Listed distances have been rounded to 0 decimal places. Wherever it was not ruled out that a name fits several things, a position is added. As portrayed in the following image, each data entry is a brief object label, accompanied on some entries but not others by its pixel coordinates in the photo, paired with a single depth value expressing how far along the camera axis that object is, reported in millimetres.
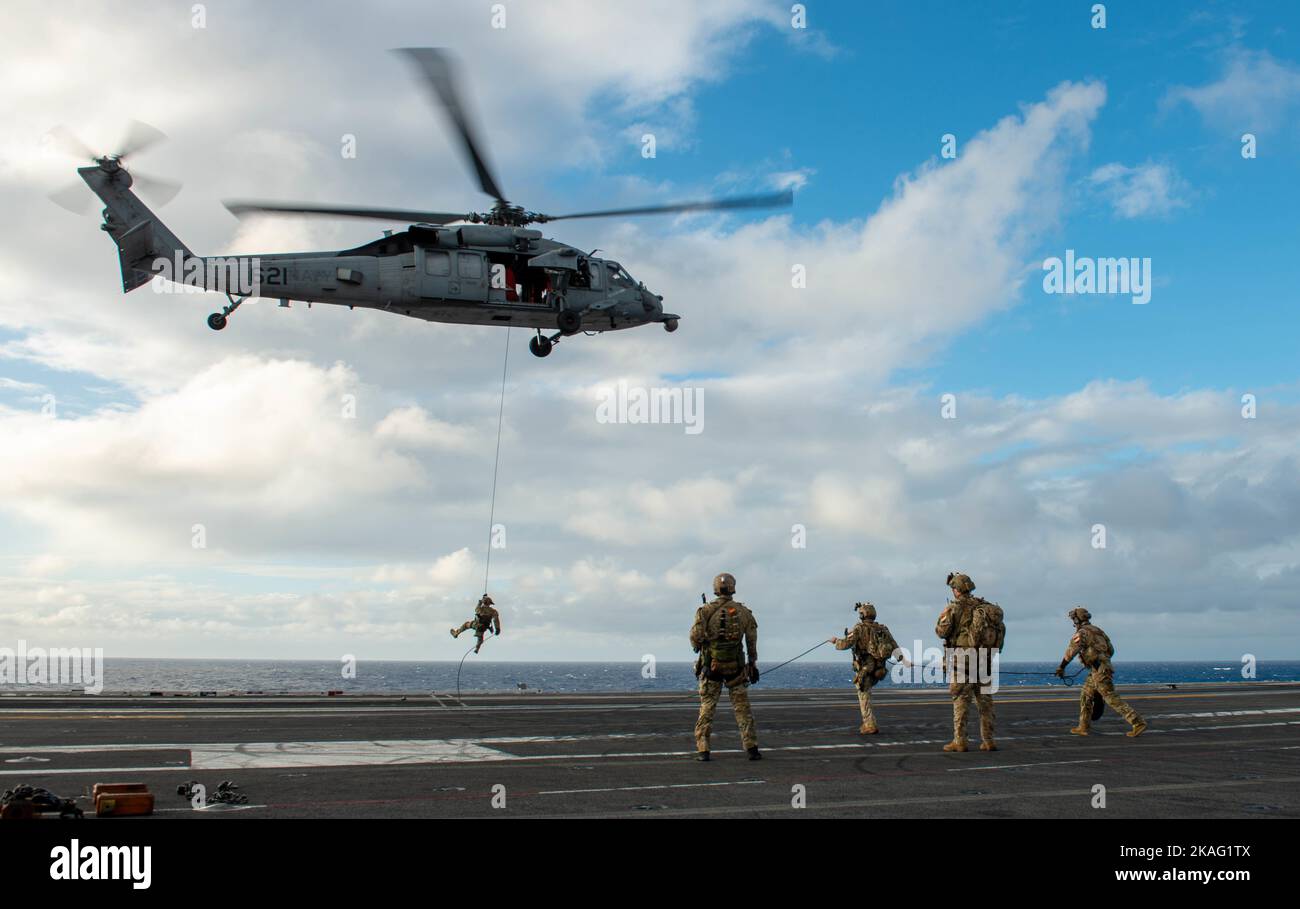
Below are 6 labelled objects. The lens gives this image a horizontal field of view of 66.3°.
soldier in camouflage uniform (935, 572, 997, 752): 14664
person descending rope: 24359
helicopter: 21219
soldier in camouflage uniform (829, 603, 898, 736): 17297
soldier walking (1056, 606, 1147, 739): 16984
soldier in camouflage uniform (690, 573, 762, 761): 12984
